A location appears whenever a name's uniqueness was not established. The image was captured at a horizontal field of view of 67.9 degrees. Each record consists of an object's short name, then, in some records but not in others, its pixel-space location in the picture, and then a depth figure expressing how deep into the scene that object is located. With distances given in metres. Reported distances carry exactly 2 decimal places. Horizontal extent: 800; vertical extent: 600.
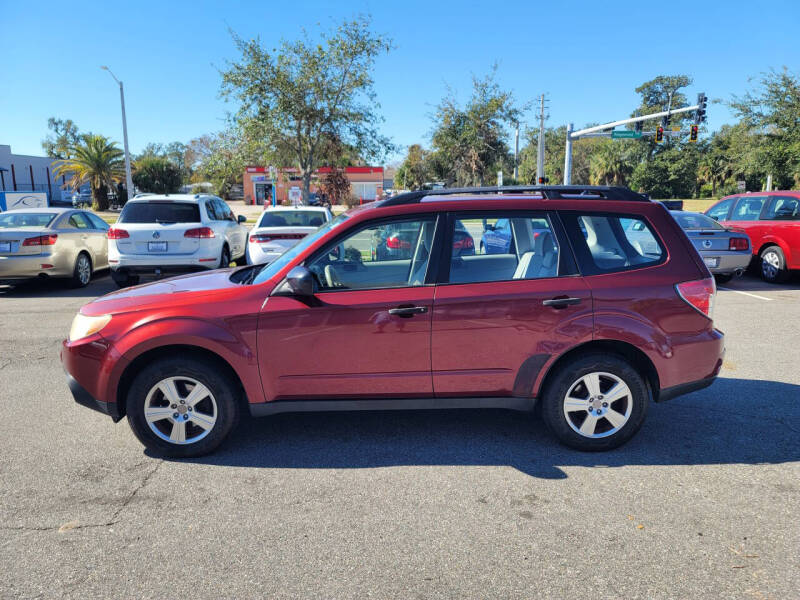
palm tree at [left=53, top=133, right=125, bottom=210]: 43.22
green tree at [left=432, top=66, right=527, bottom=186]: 33.53
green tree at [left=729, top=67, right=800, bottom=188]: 27.33
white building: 52.38
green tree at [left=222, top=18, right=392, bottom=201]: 21.30
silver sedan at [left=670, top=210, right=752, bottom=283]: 11.30
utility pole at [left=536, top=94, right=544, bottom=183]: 31.38
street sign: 27.72
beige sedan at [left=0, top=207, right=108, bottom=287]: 10.54
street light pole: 28.25
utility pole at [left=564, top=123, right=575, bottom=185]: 29.50
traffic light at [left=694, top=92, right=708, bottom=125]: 24.42
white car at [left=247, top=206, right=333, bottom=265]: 11.01
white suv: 10.40
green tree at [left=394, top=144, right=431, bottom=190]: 54.40
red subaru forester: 3.87
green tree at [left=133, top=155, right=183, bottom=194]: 50.38
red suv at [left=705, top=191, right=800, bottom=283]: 11.52
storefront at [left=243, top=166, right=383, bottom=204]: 62.97
